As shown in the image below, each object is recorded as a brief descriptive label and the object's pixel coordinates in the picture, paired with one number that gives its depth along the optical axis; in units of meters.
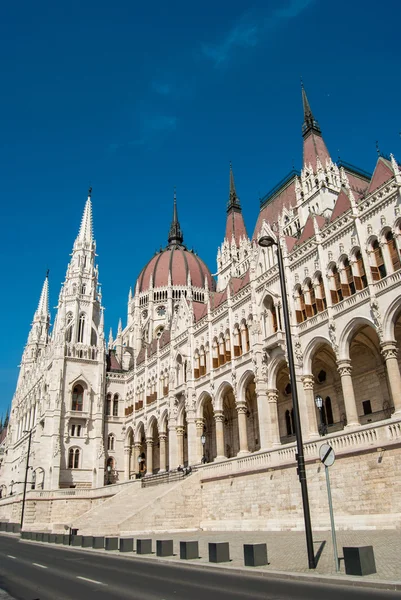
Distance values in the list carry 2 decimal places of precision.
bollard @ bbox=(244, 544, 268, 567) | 13.40
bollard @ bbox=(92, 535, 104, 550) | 21.56
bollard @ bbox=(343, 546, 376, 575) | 10.71
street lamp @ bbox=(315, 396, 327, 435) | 27.08
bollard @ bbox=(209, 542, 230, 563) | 14.67
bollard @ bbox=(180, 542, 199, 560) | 15.88
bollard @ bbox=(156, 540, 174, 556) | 17.03
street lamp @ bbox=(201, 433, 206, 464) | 37.44
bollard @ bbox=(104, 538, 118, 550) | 20.81
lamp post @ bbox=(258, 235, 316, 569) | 12.34
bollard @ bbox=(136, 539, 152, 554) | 18.64
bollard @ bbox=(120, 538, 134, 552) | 19.62
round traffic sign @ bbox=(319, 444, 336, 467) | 12.83
